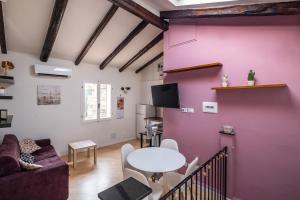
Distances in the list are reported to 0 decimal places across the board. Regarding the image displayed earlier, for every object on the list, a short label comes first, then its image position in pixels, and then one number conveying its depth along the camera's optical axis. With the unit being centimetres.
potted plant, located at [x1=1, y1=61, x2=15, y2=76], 351
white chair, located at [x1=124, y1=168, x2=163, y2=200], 188
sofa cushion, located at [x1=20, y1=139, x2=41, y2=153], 349
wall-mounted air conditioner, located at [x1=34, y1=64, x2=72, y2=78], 402
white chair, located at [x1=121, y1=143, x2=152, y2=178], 248
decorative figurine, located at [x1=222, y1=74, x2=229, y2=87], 265
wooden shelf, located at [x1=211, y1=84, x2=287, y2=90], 215
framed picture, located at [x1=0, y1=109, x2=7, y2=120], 237
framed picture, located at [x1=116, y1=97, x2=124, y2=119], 589
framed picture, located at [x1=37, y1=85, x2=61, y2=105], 421
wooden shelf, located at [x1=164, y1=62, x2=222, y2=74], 273
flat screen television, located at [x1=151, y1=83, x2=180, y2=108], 323
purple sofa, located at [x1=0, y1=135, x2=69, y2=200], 226
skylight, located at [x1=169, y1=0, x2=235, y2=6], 262
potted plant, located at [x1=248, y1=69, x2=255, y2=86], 239
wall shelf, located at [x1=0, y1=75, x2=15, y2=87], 316
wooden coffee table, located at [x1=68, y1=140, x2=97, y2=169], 389
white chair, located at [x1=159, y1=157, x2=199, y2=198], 246
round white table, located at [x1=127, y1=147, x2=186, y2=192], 207
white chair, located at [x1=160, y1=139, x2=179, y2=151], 295
